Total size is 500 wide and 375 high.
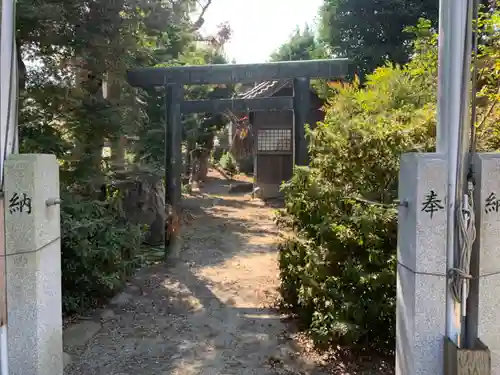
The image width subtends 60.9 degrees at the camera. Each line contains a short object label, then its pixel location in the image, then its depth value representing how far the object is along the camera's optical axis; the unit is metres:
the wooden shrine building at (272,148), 17.08
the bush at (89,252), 5.16
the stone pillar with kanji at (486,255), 2.50
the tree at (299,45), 22.25
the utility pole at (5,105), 2.66
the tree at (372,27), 10.82
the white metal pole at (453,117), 2.52
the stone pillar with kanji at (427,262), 2.51
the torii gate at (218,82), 7.67
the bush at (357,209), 3.87
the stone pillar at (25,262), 2.65
